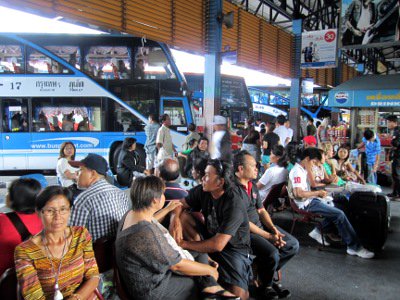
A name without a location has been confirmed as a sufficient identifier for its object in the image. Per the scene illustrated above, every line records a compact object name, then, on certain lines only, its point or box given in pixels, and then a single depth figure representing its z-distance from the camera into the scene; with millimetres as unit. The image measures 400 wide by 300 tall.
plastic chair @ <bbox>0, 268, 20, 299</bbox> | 1847
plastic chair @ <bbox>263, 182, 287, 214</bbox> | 4566
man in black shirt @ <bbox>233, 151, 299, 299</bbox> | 3162
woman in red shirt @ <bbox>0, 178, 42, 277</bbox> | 2111
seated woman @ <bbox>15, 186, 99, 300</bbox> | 1883
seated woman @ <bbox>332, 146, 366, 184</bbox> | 6191
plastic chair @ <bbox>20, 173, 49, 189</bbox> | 4045
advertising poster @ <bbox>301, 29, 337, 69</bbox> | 10655
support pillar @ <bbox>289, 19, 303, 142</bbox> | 13048
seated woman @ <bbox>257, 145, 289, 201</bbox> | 4695
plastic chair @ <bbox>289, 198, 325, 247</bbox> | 4410
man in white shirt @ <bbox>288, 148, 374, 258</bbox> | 4261
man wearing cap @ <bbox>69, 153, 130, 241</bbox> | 2531
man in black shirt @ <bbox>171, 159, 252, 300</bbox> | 2550
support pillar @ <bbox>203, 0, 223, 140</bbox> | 9125
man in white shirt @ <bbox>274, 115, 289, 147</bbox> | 8328
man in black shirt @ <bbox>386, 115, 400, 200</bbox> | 7195
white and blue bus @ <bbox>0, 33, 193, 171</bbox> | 8820
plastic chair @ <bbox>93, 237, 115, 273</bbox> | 2334
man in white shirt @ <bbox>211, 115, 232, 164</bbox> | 6445
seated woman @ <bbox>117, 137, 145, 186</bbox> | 6348
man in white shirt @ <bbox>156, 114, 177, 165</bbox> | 7762
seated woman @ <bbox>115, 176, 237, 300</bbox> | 1957
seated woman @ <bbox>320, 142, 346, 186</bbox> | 5395
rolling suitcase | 4398
